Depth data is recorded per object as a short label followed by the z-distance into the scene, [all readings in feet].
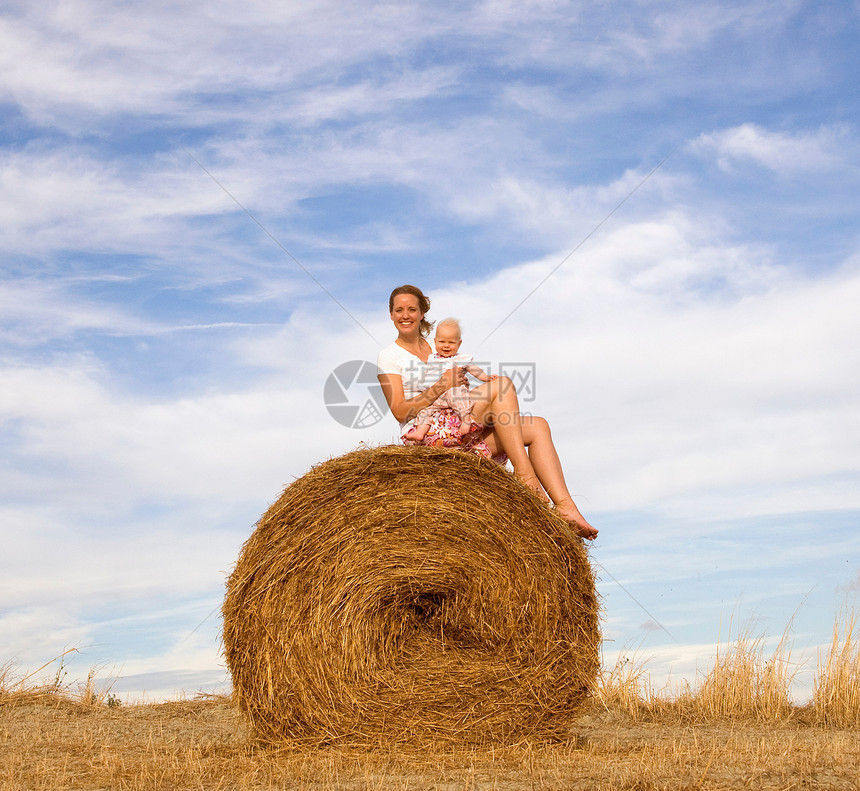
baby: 17.53
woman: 17.29
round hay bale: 16.30
